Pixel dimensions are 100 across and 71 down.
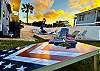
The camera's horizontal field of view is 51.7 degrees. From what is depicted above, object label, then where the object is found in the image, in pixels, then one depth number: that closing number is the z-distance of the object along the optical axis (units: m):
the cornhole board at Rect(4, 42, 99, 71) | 0.84
